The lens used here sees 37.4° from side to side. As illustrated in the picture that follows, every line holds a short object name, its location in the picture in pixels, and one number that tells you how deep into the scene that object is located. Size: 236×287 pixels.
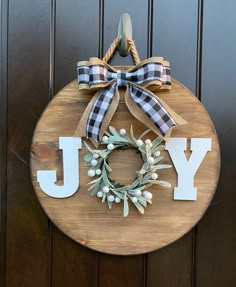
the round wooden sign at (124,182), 0.64
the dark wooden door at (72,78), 0.69
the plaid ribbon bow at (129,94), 0.61
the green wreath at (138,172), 0.63
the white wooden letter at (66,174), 0.66
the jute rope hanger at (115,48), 0.65
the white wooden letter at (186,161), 0.64
